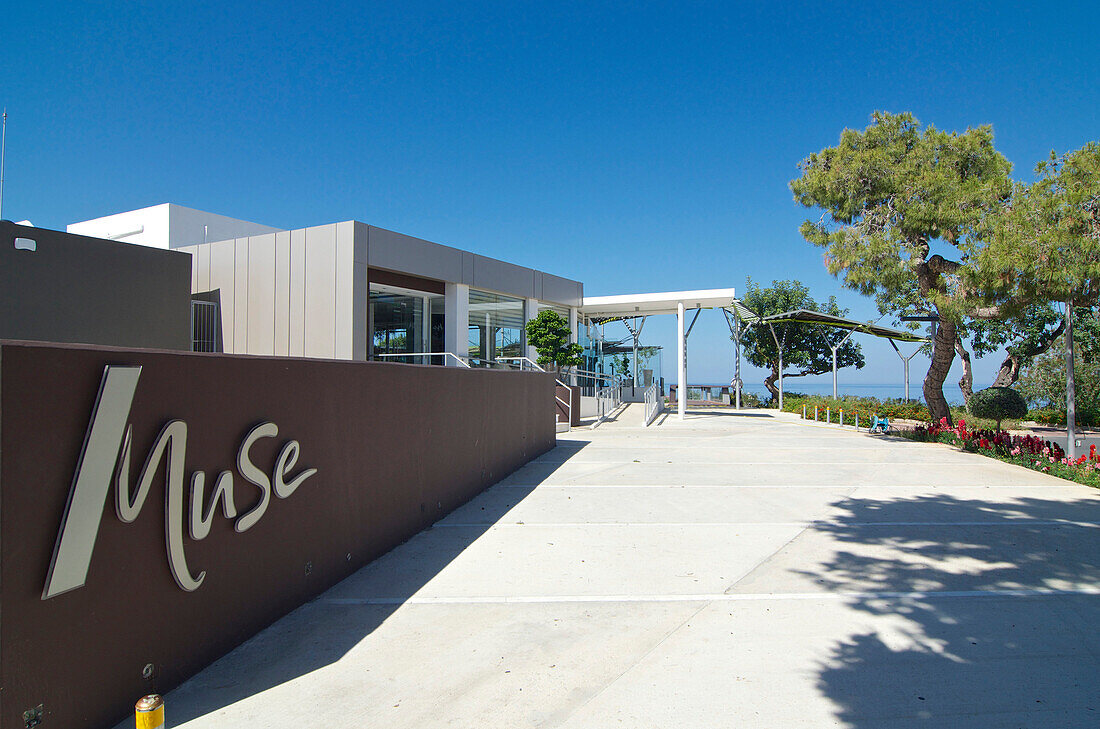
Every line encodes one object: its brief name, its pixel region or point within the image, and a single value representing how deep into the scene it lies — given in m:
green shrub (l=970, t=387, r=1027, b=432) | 18.14
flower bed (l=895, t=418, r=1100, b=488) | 10.94
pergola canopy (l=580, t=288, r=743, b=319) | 23.00
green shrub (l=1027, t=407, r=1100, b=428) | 21.73
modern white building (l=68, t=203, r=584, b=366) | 15.09
